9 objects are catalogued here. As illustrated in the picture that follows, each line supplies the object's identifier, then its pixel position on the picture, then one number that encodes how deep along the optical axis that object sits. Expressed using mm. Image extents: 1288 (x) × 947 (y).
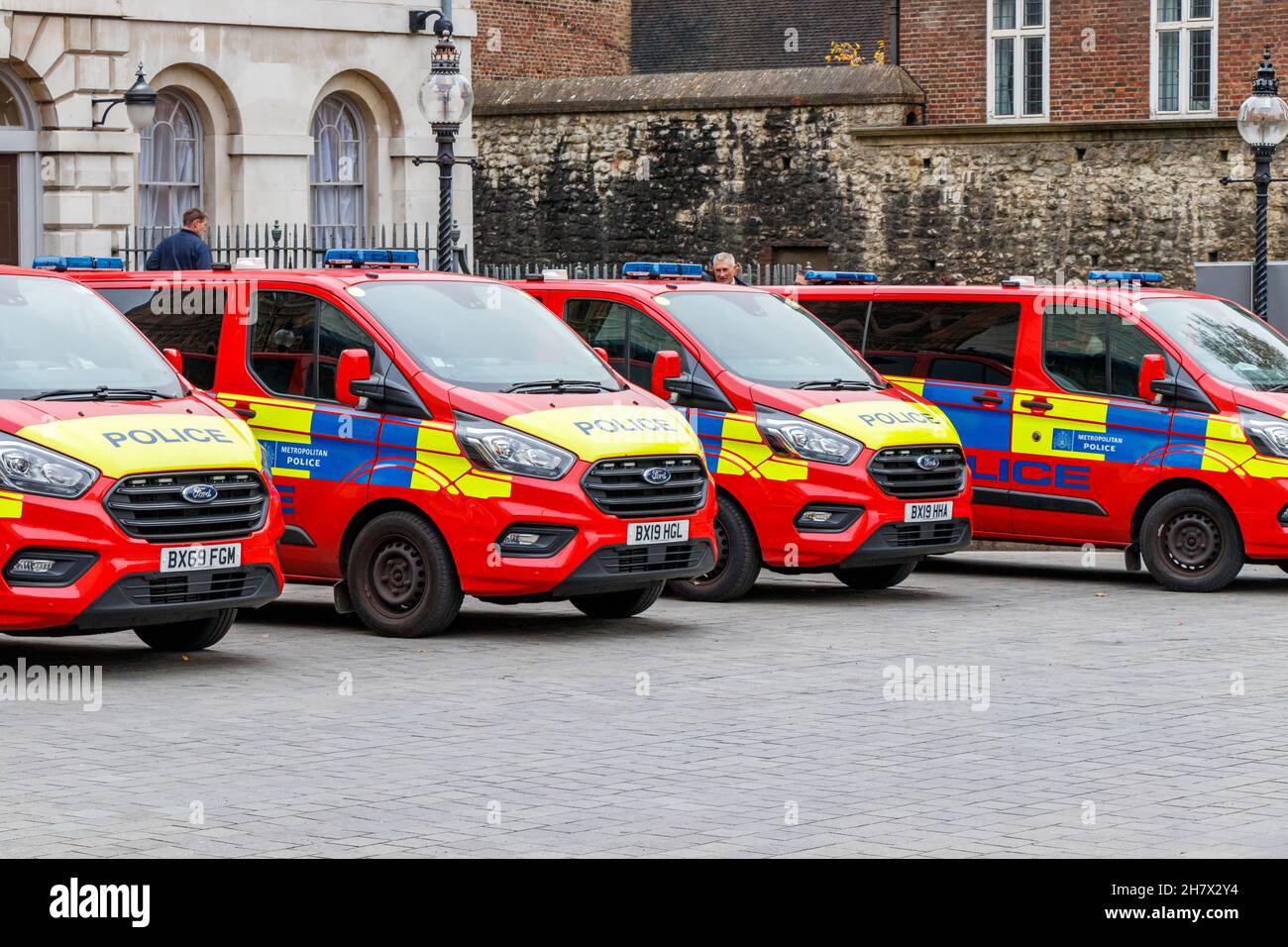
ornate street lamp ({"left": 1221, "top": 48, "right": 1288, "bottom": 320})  20406
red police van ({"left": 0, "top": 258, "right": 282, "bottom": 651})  10562
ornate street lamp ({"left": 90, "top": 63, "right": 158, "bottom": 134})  23422
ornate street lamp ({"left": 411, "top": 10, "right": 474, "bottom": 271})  19047
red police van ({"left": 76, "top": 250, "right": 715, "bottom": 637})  12250
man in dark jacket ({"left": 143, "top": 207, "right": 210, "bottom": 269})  18781
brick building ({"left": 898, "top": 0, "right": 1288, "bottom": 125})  31625
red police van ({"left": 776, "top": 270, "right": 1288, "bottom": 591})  15055
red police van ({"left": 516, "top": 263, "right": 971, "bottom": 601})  14227
